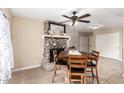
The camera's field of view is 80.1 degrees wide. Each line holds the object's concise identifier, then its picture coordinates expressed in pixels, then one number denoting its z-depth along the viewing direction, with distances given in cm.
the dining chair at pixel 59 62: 195
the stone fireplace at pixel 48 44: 299
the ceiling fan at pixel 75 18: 207
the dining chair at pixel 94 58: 186
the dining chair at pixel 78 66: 158
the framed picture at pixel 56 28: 330
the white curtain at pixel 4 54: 132
